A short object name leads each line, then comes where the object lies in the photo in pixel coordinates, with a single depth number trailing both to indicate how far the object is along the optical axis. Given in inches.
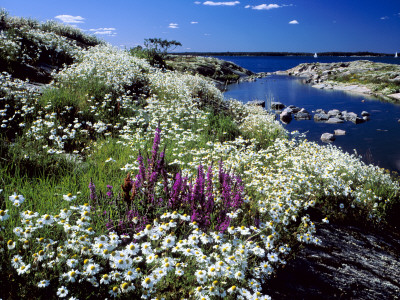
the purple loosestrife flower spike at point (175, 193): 131.1
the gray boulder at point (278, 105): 830.6
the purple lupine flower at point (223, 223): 120.7
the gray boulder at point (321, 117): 705.6
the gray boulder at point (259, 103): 778.7
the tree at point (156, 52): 778.8
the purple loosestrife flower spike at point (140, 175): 136.4
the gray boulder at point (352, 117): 686.5
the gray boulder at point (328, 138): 540.5
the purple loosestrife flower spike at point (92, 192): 122.6
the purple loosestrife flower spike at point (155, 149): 145.3
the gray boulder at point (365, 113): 741.3
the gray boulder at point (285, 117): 691.4
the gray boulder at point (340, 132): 588.5
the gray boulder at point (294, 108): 785.6
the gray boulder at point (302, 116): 724.0
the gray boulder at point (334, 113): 730.0
